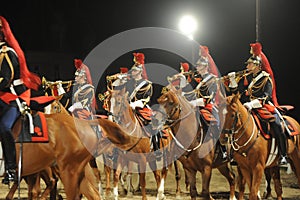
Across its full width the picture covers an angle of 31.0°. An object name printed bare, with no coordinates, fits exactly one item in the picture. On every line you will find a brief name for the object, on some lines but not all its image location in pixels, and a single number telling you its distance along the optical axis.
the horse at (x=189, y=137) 8.91
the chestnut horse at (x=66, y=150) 6.95
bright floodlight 13.12
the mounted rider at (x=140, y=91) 10.41
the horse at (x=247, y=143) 8.62
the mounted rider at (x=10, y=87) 6.64
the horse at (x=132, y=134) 9.77
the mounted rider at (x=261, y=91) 9.06
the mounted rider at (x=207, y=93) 9.20
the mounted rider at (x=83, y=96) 10.76
